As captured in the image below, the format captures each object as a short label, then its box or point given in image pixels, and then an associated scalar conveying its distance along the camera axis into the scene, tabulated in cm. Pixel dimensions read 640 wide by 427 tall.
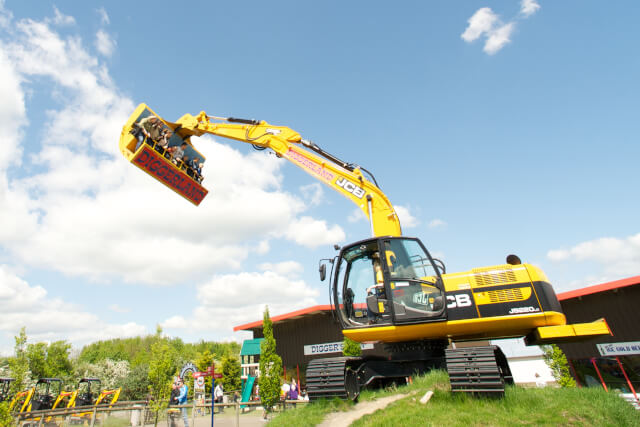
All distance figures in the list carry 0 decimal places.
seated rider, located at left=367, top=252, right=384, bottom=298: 692
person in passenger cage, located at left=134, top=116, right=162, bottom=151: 1005
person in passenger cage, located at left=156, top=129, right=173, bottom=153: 1041
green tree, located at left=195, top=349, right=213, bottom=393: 2892
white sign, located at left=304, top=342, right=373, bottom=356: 2248
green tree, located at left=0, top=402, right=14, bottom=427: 952
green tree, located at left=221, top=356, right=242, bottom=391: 2797
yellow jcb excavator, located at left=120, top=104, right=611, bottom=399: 586
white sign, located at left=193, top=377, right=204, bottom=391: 2677
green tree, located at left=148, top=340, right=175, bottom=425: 1192
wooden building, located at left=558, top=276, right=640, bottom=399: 1516
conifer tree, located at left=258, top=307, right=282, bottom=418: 1673
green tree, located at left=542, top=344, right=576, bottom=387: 1681
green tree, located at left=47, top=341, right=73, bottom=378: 3334
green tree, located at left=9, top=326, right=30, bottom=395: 1106
